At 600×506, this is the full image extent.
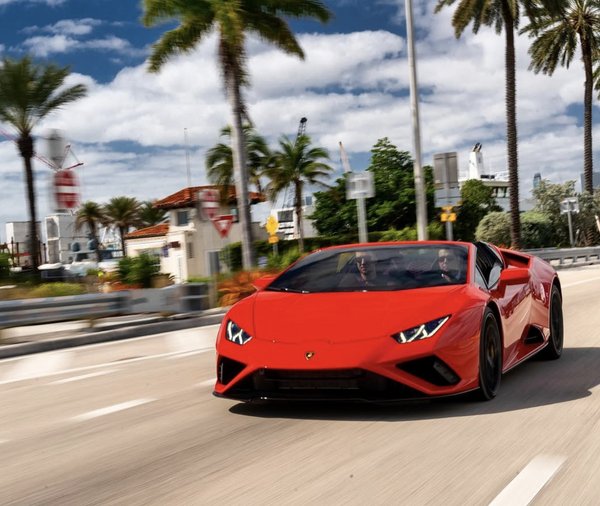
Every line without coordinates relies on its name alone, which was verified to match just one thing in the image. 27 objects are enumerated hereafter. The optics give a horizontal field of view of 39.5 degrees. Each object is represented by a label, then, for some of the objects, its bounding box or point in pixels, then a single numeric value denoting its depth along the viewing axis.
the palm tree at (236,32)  24.33
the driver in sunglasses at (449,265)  5.99
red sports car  5.01
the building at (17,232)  154.62
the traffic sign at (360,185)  17.72
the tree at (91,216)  88.25
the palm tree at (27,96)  31.33
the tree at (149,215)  93.87
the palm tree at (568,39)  44.19
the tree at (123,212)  90.06
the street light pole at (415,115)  22.72
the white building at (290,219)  112.56
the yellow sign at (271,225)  41.81
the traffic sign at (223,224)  16.62
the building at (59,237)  152.05
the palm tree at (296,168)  57.59
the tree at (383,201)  66.81
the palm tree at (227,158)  56.34
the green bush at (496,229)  50.06
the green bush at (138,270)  21.23
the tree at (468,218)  68.38
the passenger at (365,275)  6.09
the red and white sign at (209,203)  16.14
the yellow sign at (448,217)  23.62
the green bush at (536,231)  50.97
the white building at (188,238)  64.50
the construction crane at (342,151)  133.98
